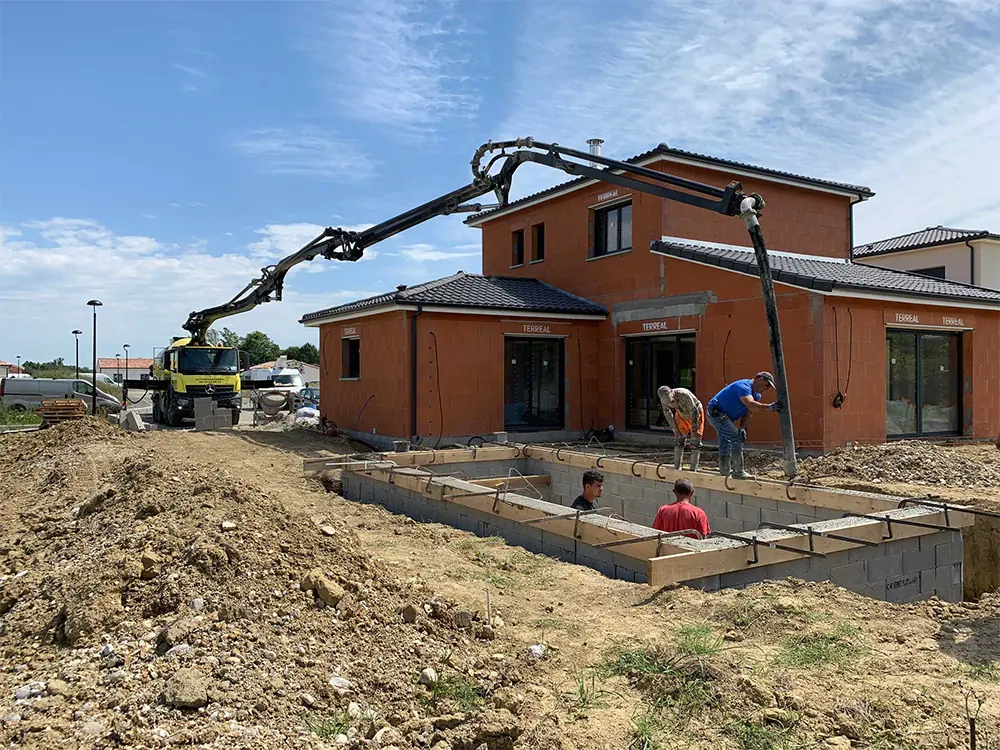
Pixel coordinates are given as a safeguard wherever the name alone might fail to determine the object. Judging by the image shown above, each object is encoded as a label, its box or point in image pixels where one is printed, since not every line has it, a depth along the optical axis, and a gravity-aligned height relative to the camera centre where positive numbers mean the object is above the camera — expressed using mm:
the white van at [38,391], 26641 -477
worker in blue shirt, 9078 -494
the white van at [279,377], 32938 +60
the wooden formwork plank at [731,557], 5207 -1316
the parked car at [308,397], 29594 -771
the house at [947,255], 23859 +4246
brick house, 12977 +962
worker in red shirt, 6613 -1247
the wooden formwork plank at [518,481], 11016 -1624
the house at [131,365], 78256 +1507
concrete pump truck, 9977 +2481
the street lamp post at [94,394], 22291 -548
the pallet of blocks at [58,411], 19734 -885
